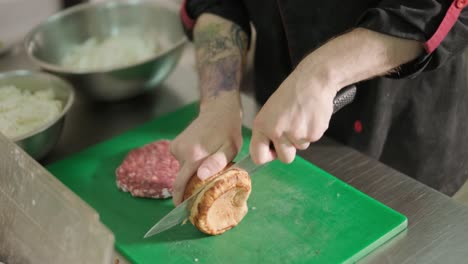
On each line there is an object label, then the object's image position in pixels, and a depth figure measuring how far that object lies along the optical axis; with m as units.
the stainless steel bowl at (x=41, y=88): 1.48
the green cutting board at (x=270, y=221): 1.29
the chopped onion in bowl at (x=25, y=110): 1.54
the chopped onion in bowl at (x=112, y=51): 1.83
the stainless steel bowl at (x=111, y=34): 1.70
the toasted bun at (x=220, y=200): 1.28
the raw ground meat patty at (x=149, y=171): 1.45
